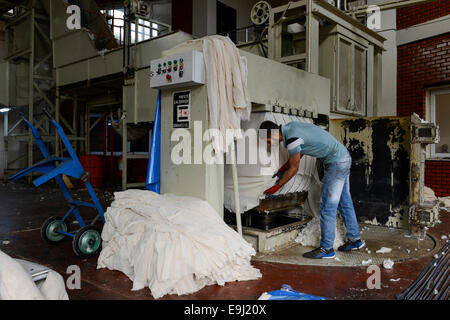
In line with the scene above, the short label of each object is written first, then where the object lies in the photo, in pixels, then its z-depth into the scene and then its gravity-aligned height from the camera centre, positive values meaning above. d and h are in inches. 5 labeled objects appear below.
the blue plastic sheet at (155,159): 152.8 -1.9
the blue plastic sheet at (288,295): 99.6 -40.1
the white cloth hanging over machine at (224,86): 136.3 +27.1
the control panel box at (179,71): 135.0 +33.3
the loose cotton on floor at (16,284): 69.9 -25.6
